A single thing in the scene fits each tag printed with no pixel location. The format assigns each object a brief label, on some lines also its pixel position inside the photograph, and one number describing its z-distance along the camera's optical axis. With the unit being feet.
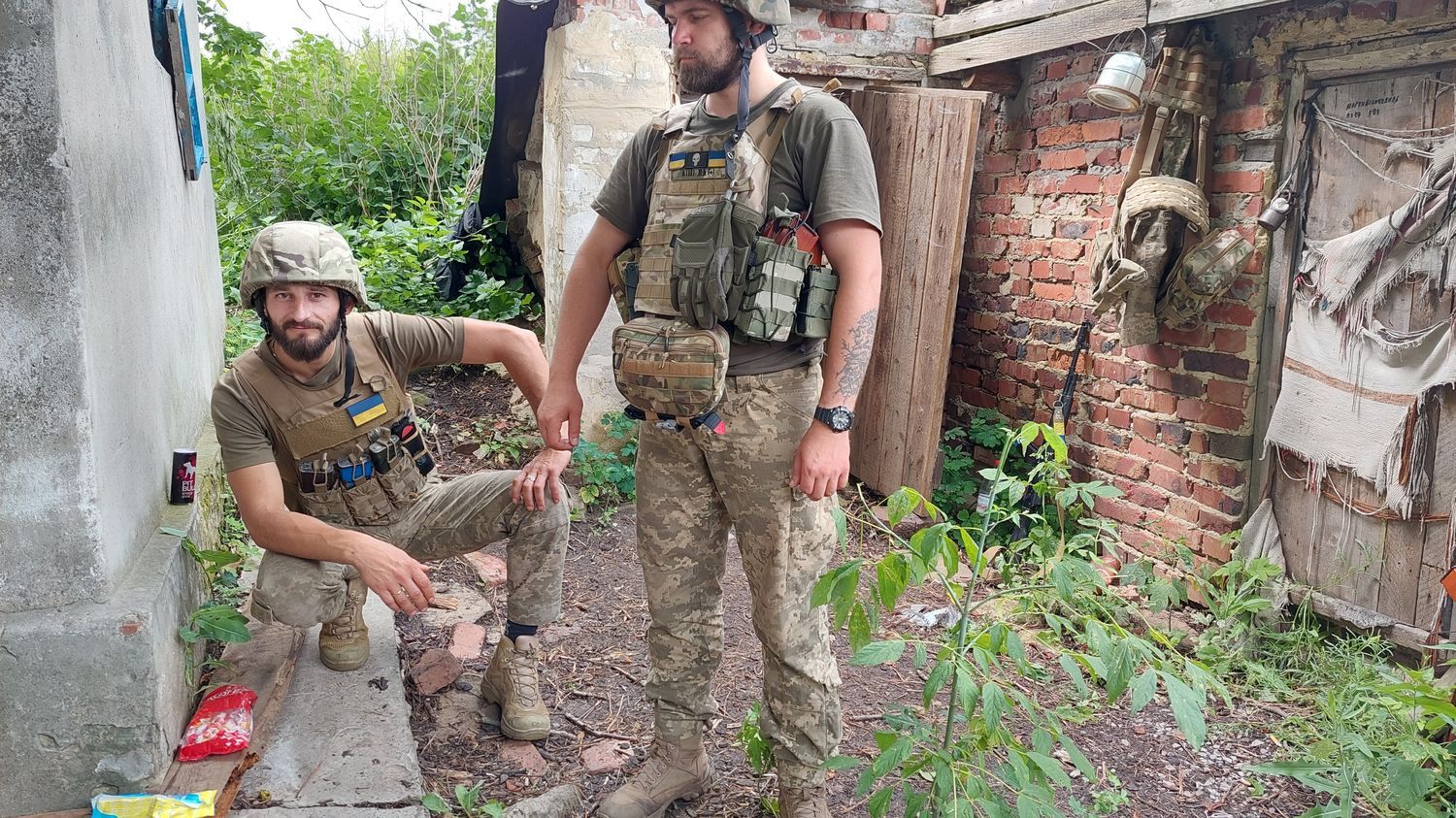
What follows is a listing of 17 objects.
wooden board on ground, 7.36
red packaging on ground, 7.65
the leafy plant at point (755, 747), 8.35
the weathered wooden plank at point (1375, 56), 11.19
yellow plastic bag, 6.82
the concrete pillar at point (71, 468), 6.40
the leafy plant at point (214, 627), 8.00
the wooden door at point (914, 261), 16.70
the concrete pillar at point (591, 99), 16.15
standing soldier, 7.14
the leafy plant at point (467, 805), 7.77
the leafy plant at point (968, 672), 5.74
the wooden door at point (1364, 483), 11.52
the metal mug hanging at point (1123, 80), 13.85
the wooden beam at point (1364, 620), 11.92
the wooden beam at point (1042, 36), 14.55
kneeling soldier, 8.30
